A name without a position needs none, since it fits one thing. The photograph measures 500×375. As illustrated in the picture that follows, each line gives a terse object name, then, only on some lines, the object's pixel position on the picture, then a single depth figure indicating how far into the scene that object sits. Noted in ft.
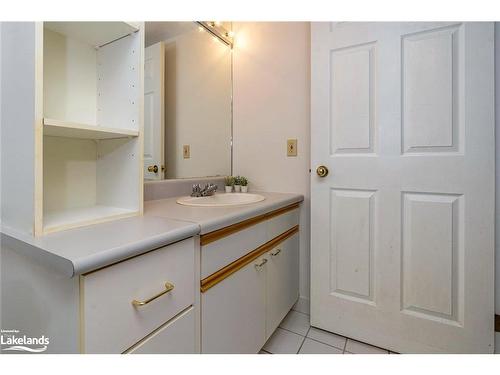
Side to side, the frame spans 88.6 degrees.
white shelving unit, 2.34
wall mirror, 4.42
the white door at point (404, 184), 3.61
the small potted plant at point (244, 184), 5.59
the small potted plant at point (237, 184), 5.64
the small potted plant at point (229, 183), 5.61
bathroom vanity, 1.78
